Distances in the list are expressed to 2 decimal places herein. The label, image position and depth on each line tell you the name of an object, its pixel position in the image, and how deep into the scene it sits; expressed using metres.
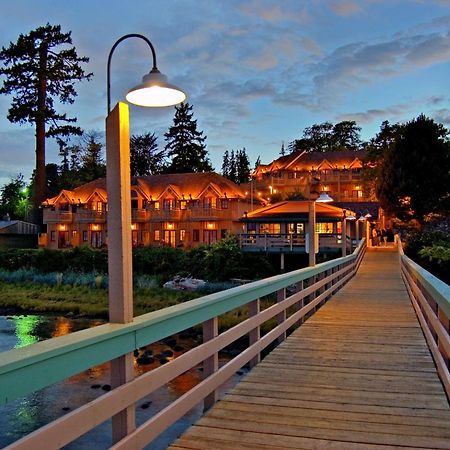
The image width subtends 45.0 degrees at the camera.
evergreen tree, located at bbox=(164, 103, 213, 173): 75.00
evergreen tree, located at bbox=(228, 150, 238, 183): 101.29
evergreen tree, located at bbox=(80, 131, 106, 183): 65.75
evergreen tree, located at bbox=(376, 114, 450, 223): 40.59
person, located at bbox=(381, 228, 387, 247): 48.48
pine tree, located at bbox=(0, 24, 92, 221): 47.62
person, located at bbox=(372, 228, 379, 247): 43.99
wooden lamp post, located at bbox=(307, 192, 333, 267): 11.17
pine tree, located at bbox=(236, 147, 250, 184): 96.96
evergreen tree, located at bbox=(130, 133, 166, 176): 76.94
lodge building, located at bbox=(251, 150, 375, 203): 60.50
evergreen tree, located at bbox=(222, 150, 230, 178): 117.04
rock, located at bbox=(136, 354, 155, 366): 13.45
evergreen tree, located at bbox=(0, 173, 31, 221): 65.94
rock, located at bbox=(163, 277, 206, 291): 28.28
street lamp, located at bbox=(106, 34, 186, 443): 3.33
